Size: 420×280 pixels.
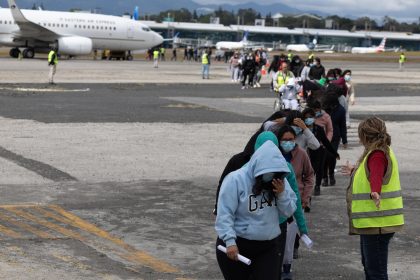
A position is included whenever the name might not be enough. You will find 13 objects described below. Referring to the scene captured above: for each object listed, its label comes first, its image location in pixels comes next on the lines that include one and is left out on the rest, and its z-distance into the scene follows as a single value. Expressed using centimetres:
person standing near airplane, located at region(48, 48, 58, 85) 3872
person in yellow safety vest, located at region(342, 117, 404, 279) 746
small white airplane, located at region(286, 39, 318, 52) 16825
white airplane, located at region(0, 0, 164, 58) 6600
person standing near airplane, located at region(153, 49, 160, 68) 6058
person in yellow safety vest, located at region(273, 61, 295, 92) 2471
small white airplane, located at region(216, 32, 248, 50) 14300
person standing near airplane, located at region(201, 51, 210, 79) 4943
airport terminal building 18742
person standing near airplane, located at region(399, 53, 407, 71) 7029
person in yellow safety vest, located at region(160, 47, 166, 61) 8612
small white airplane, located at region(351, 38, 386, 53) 16139
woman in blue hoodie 643
